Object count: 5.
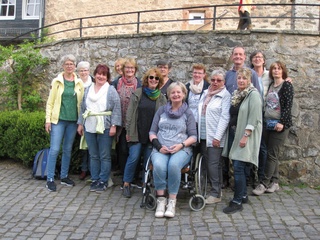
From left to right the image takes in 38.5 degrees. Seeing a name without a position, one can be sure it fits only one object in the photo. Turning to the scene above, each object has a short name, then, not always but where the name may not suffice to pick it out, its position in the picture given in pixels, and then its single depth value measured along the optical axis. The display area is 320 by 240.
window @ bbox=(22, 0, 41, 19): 16.47
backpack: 7.66
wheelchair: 6.14
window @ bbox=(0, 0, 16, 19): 16.78
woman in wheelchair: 5.96
